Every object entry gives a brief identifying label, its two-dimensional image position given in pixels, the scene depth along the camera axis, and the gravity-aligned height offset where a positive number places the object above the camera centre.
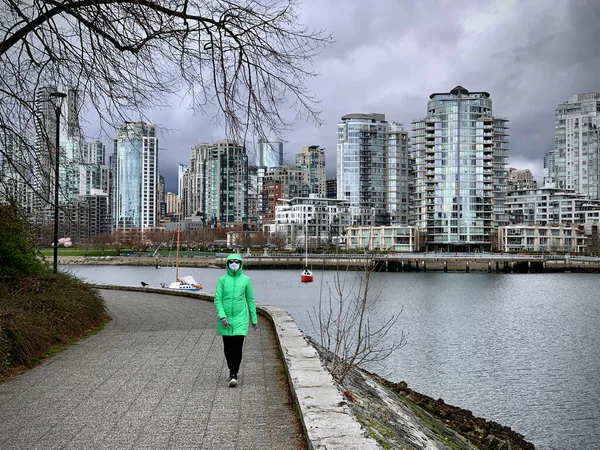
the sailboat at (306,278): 79.56 -4.87
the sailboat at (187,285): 53.44 -3.90
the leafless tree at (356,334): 9.65 -4.45
